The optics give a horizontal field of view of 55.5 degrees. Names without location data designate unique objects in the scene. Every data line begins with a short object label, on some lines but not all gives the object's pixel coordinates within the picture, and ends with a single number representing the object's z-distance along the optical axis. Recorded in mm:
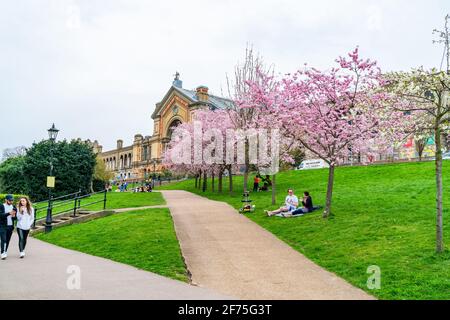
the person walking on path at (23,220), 12654
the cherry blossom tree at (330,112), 17406
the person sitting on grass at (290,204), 18797
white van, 47647
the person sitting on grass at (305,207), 18438
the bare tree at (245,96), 26922
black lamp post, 19547
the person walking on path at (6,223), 12492
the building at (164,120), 70062
